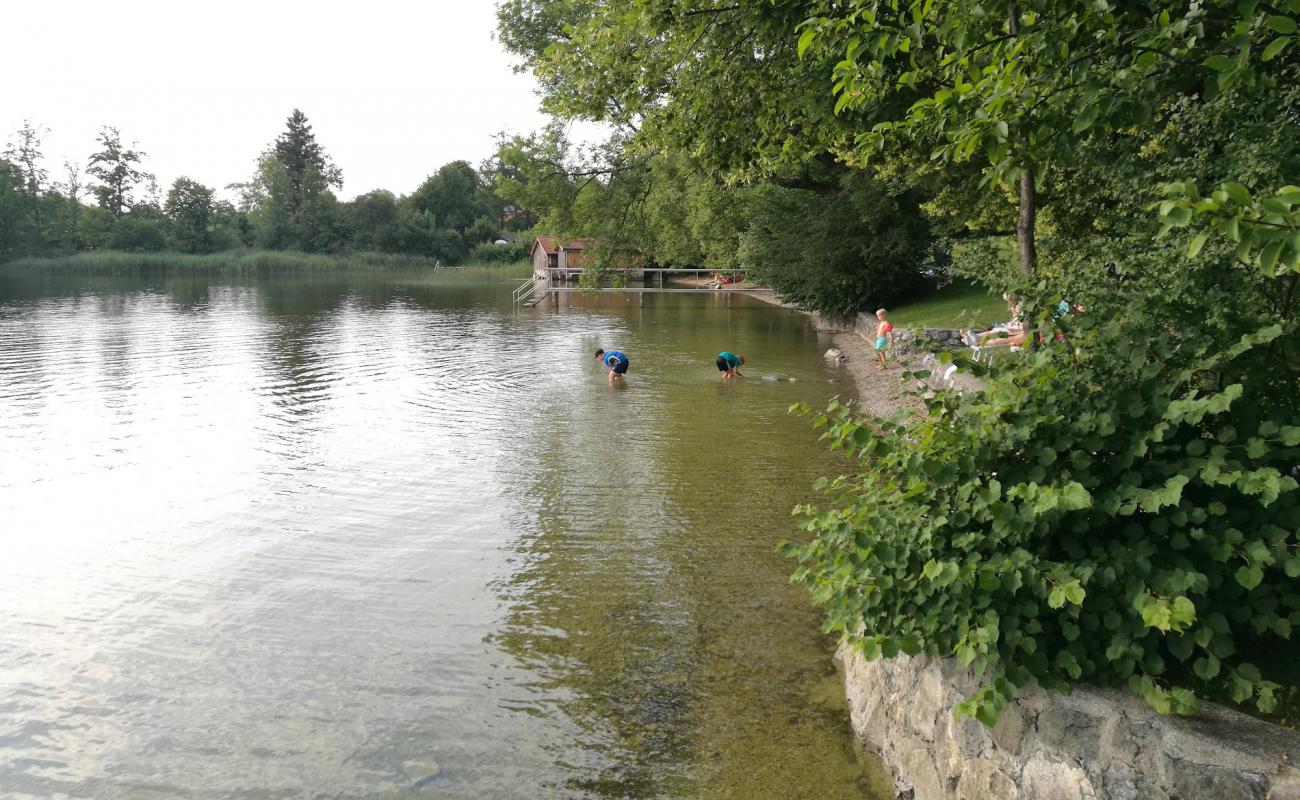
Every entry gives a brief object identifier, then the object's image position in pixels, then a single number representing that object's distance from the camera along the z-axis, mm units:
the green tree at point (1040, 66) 5090
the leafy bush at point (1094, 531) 4027
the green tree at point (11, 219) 87125
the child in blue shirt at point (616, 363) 20000
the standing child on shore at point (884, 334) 20469
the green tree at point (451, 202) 111875
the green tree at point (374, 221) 103375
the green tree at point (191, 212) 98312
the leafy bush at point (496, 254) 103750
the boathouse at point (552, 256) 67438
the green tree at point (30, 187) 90188
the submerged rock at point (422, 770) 5410
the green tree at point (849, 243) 29406
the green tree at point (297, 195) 104312
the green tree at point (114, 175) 104188
